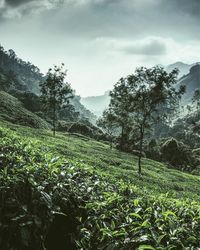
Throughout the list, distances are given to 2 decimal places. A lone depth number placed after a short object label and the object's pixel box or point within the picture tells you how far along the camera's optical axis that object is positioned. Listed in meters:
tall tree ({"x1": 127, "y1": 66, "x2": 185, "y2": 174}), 41.12
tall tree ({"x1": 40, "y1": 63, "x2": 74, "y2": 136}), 77.44
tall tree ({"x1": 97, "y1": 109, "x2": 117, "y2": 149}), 87.16
